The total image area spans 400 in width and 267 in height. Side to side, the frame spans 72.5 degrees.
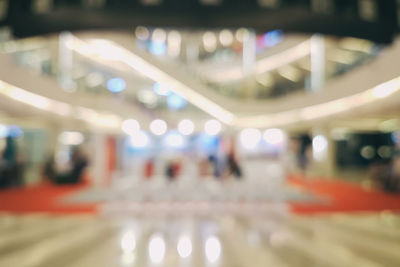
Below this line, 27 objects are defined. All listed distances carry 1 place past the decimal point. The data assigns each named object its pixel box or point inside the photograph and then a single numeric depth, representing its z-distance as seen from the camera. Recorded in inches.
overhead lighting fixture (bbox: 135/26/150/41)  973.7
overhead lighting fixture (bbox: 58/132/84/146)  757.3
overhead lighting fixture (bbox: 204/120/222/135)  654.5
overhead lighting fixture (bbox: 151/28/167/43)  1071.6
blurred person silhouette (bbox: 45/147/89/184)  477.4
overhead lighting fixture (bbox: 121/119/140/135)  524.7
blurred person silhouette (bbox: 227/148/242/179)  340.8
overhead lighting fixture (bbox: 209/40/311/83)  737.8
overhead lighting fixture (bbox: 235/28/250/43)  905.8
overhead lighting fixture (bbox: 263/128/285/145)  722.8
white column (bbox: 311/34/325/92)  645.9
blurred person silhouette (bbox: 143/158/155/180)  395.3
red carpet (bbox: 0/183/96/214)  283.6
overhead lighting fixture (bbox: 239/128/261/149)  740.0
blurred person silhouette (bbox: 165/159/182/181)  403.5
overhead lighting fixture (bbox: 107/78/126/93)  796.1
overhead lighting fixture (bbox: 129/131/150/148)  462.3
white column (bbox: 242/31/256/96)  873.3
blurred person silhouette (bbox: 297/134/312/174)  634.8
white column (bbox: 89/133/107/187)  429.4
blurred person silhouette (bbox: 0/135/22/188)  428.5
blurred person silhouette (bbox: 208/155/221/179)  398.3
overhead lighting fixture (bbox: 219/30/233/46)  1124.5
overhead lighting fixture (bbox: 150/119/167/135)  529.3
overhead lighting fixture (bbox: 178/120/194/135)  650.3
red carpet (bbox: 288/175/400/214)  285.7
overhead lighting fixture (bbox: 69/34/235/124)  445.4
